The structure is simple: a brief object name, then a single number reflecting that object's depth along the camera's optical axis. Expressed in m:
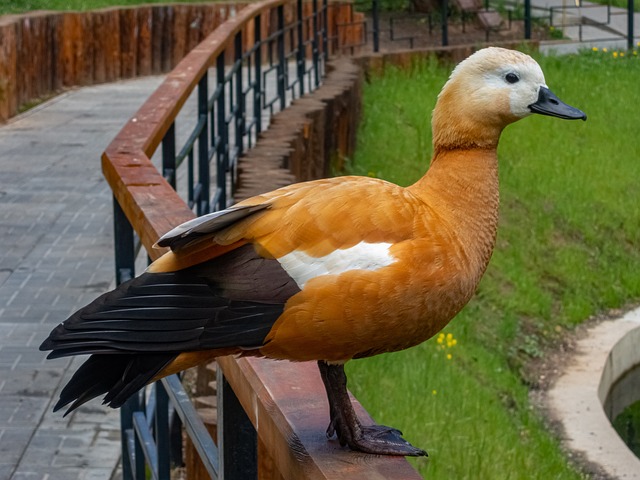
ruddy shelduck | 3.48
